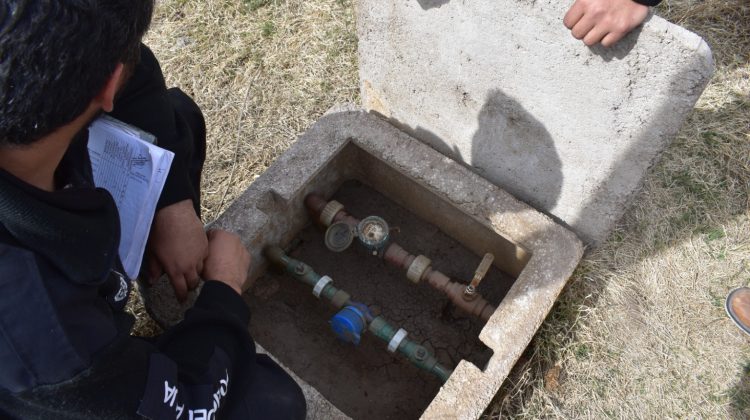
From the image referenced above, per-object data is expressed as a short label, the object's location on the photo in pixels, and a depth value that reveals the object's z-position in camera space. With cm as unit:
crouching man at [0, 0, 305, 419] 101
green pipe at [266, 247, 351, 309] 212
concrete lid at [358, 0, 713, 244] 159
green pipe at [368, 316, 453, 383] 197
